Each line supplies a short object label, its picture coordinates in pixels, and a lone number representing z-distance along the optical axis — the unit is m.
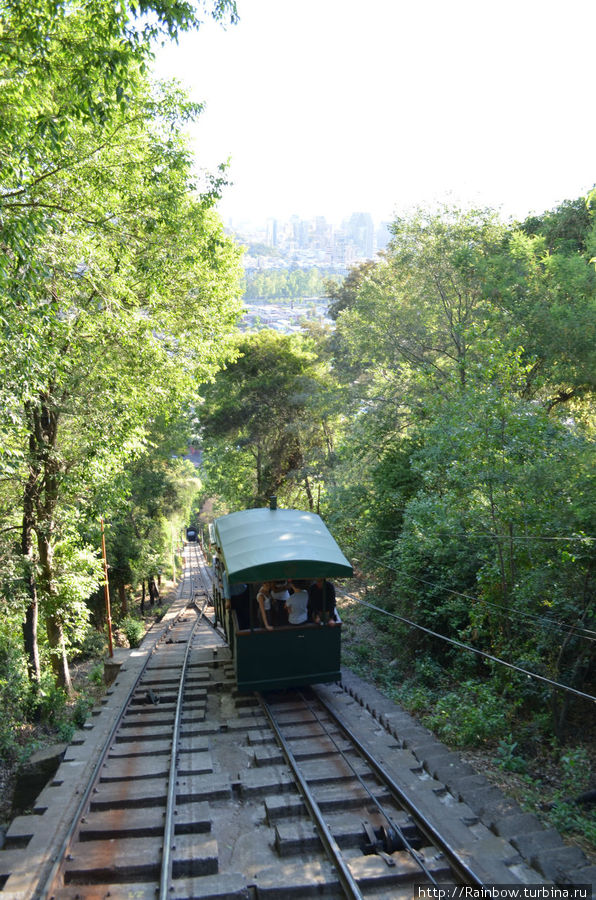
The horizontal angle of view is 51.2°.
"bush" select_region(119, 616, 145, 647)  23.80
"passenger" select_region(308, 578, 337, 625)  10.69
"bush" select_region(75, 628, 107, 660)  23.90
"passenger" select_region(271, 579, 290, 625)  10.77
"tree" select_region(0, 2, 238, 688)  8.05
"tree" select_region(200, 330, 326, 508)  29.23
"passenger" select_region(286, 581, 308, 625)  10.48
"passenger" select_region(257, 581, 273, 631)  10.31
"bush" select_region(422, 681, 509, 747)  8.73
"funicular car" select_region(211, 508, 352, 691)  10.06
